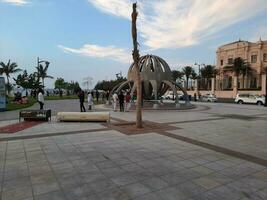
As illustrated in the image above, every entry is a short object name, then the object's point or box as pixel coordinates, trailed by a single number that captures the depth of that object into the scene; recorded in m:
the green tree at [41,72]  46.79
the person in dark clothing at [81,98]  18.17
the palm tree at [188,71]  74.71
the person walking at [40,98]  16.70
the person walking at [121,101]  19.23
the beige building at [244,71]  61.05
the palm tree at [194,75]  74.39
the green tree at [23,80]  52.28
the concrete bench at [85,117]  12.71
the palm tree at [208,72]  65.59
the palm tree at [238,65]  59.47
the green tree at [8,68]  53.72
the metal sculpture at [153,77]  24.53
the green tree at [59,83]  84.81
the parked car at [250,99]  33.75
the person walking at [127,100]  20.08
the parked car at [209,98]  42.74
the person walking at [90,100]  21.41
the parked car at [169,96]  51.72
